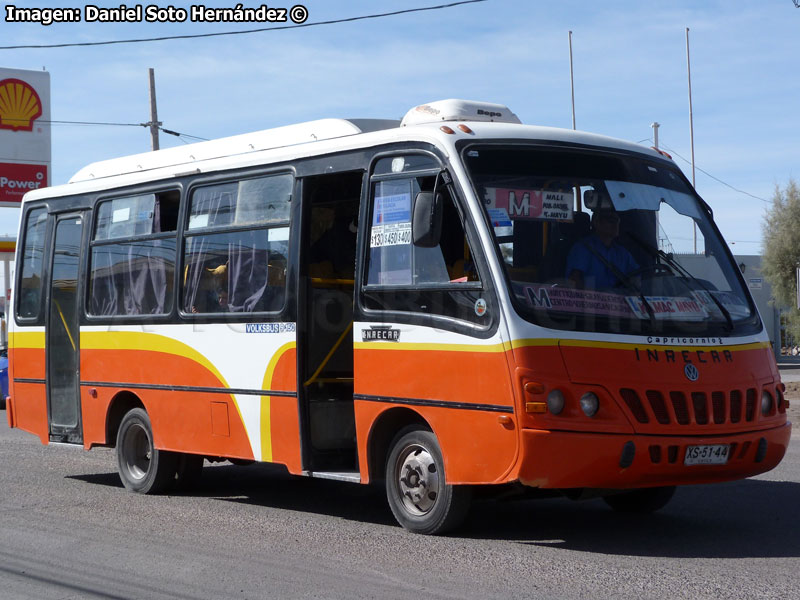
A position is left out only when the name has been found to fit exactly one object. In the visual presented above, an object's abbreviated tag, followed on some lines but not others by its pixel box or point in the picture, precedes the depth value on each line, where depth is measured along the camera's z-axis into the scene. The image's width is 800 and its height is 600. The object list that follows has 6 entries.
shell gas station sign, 39.94
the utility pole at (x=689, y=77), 47.49
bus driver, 8.08
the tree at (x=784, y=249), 45.19
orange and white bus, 7.76
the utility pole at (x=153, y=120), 30.11
